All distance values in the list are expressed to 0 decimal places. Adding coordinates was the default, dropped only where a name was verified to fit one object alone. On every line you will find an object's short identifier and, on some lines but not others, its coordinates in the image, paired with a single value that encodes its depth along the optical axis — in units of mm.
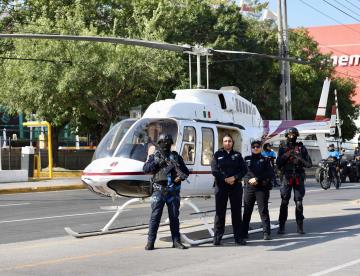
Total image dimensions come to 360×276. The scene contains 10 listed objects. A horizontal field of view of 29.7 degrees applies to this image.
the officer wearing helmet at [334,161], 25234
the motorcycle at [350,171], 30094
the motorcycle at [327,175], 25203
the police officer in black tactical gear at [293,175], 12141
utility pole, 36625
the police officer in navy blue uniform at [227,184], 10773
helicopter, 11266
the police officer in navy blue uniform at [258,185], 11367
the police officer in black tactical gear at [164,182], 10336
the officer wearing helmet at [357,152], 30356
